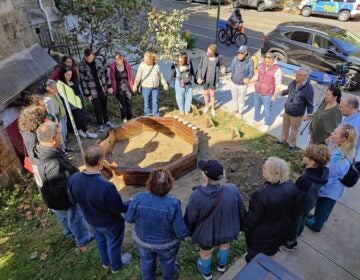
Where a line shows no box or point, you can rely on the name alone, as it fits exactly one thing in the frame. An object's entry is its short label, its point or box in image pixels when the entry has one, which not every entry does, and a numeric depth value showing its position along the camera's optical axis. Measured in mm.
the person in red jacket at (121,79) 6191
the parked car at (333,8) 16406
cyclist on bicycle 13266
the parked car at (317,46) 8711
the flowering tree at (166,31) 8534
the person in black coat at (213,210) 2695
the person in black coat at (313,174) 2979
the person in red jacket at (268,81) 5934
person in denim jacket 2629
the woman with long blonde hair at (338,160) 3320
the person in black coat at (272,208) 2742
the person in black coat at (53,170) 3154
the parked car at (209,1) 23109
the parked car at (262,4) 20344
